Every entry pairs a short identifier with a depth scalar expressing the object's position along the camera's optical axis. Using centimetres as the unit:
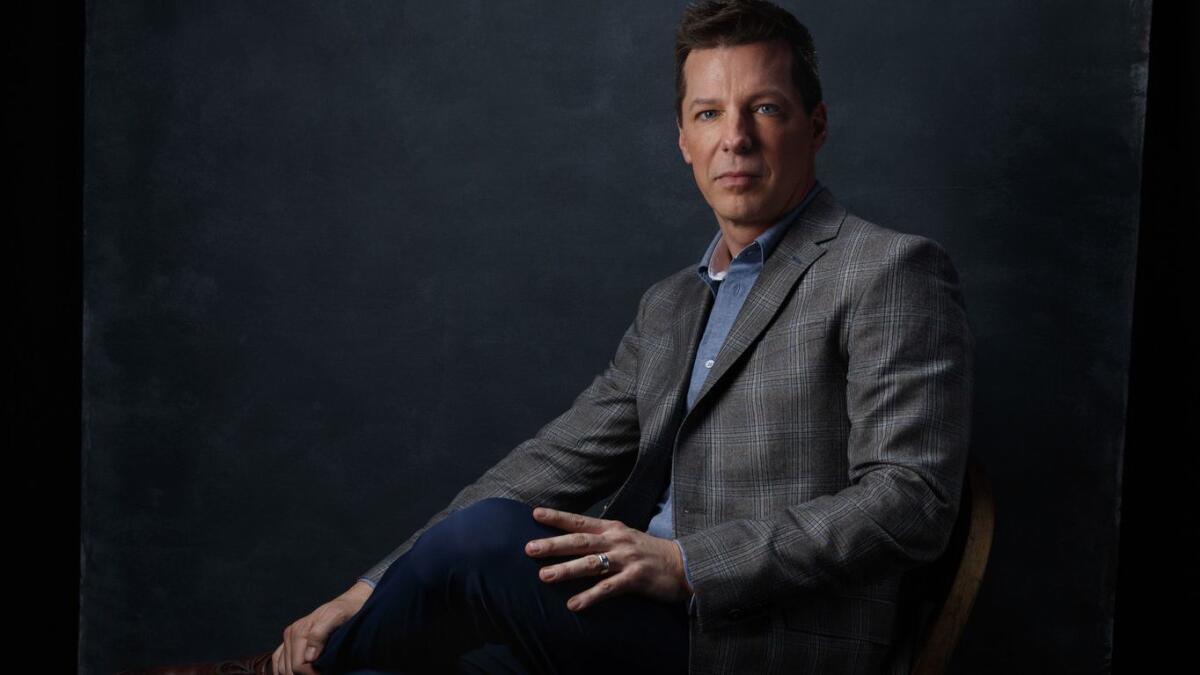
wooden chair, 160
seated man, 158
